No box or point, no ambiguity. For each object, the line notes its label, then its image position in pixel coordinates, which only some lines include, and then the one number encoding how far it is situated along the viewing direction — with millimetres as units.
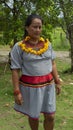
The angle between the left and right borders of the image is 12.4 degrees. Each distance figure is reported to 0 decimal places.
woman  4016
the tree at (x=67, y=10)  9156
